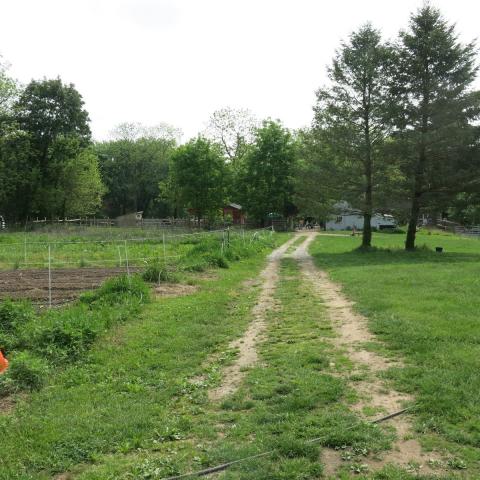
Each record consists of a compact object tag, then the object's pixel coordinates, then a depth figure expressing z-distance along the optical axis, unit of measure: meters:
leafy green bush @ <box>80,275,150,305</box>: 11.28
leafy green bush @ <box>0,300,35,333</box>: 8.94
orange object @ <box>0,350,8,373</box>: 5.24
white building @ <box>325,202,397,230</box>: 70.04
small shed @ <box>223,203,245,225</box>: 75.56
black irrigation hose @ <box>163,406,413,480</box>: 4.09
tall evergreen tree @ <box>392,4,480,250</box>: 25.06
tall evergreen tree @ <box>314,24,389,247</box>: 27.56
